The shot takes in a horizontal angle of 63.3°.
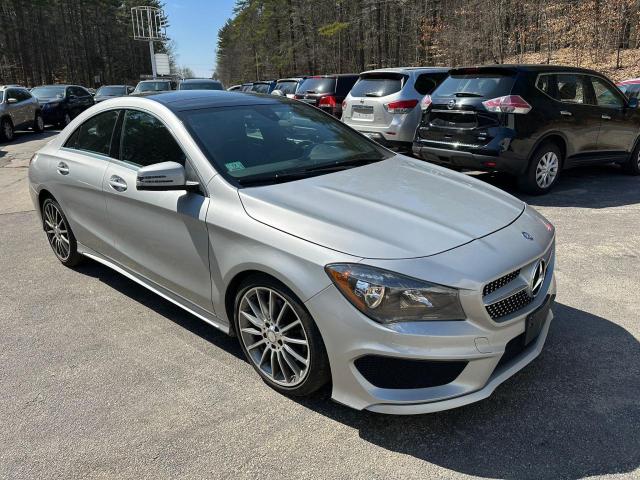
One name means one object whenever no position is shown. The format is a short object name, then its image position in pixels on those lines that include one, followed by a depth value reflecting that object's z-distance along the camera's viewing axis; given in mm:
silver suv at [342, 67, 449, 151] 9023
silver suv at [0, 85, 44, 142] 15922
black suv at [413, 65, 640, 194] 6703
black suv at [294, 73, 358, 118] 13188
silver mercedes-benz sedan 2361
